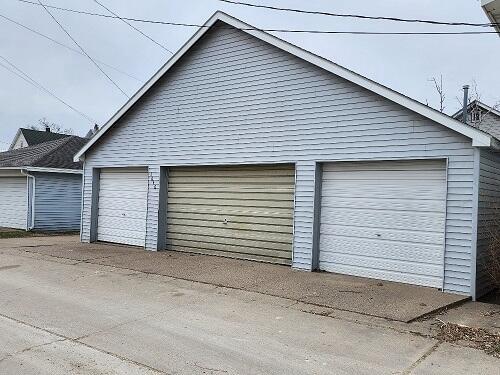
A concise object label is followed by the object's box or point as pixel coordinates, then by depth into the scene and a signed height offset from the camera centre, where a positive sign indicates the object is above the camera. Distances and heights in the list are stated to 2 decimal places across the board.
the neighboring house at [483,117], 19.42 +3.21
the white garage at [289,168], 8.69 +0.44
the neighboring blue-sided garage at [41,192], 19.09 -0.57
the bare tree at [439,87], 26.98 +6.01
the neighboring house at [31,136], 42.09 +3.78
